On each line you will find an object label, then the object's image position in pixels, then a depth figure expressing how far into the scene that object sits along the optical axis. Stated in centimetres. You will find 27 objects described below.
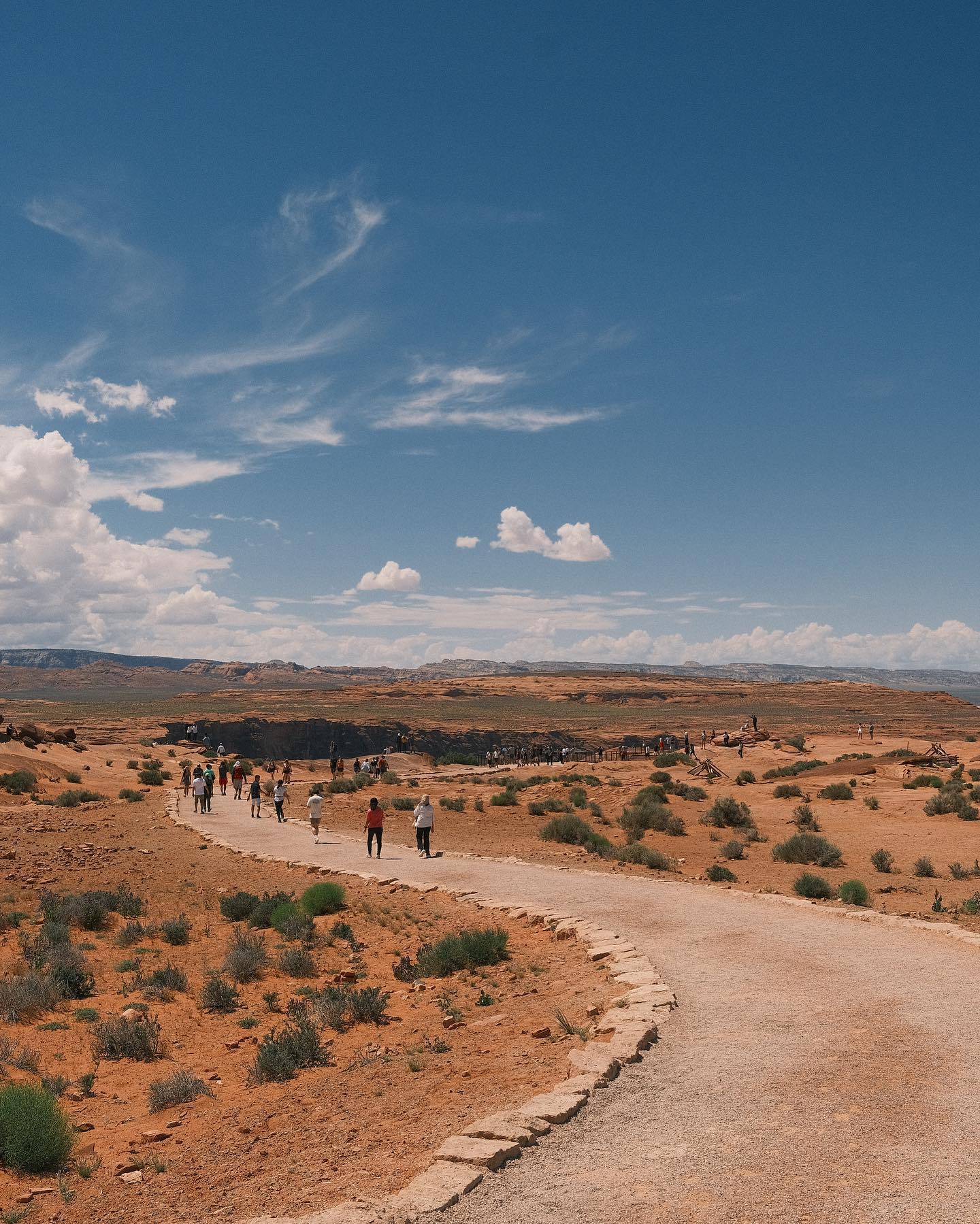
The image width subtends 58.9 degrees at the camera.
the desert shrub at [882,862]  2112
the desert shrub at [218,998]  1134
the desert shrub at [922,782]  3562
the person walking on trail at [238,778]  3759
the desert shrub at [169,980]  1202
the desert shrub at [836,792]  3419
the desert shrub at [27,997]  1088
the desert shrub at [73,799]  3366
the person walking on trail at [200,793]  3212
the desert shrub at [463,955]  1209
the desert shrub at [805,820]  2839
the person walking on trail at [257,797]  3125
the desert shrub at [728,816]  2953
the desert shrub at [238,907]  1622
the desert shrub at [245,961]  1241
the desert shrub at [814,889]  1666
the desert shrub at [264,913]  1548
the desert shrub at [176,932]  1465
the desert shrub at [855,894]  1591
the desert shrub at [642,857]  2105
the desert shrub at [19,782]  3481
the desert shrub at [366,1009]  1038
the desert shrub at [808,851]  2206
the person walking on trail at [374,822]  2164
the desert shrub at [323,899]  1600
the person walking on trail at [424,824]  2150
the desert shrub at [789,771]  4256
